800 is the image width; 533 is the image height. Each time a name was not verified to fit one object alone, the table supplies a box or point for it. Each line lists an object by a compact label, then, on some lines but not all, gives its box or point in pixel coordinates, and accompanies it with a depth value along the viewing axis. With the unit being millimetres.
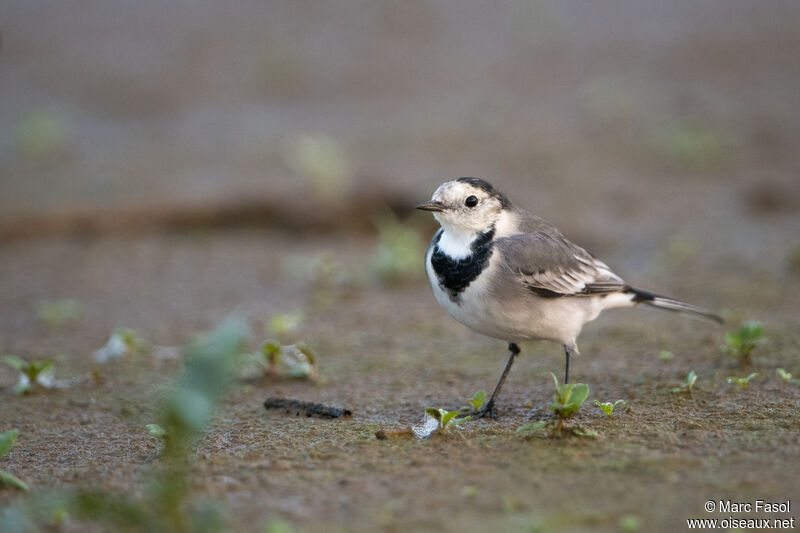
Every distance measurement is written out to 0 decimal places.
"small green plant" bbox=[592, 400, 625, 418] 7457
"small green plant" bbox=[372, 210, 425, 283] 13781
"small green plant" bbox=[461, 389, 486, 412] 7625
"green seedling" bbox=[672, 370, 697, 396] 8367
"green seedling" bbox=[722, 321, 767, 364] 8742
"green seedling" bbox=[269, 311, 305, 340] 10539
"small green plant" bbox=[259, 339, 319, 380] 9531
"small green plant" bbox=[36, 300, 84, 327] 12477
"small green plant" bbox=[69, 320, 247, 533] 4871
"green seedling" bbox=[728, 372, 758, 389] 8055
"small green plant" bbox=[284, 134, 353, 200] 16375
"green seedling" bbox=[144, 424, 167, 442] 6996
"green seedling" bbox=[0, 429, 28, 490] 6297
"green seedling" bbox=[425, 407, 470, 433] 7207
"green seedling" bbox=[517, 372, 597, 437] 6996
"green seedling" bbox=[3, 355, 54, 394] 9008
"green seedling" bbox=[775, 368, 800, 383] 8484
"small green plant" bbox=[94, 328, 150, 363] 10711
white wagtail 8297
